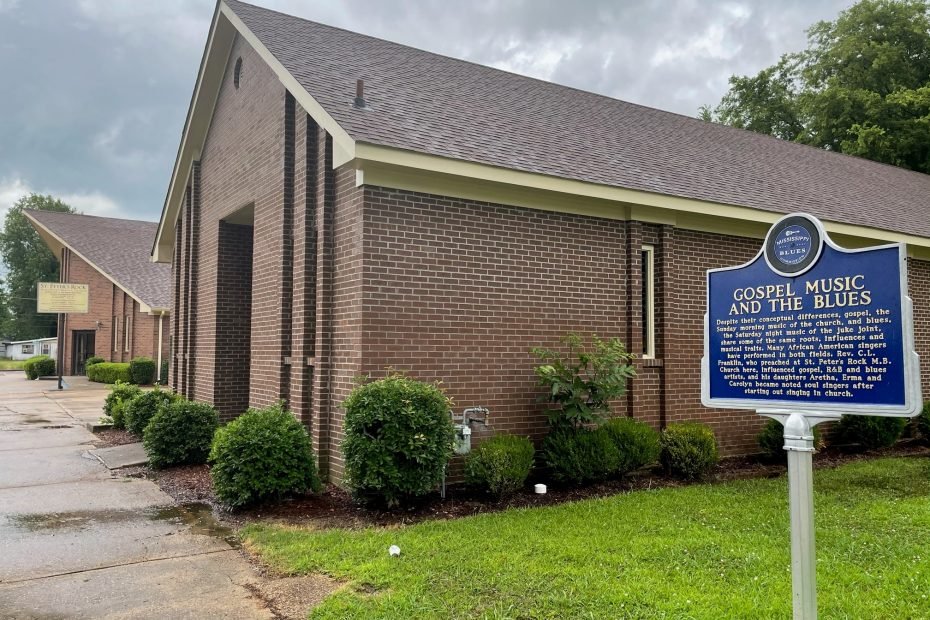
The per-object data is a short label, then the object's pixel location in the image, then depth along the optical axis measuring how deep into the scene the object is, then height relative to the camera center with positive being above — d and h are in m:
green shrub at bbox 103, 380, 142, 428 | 13.98 -1.24
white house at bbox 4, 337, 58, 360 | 52.84 -0.52
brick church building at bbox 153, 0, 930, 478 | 8.06 +1.69
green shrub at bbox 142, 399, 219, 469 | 10.00 -1.40
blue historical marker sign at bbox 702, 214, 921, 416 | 3.44 +0.08
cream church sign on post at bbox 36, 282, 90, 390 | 31.02 +2.10
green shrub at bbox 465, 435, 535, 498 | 7.52 -1.40
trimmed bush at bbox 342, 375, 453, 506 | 6.85 -1.01
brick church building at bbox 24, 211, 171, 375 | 31.20 +2.81
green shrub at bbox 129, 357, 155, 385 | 28.67 -1.23
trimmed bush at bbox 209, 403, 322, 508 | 7.27 -1.30
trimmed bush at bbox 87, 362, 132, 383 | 29.03 -1.35
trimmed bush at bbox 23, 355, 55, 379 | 35.00 -1.31
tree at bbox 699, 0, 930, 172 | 27.55 +11.78
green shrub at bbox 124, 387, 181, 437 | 12.47 -1.24
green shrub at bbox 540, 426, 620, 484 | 8.20 -1.40
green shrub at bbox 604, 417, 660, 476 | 8.57 -1.31
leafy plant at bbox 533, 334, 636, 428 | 8.25 -0.51
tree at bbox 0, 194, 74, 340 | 64.81 +6.99
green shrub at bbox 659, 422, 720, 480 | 8.94 -1.46
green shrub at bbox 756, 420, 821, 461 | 10.54 -1.55
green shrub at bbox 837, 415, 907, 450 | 11.48 -1.51
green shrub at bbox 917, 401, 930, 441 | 12.35 -1.49
